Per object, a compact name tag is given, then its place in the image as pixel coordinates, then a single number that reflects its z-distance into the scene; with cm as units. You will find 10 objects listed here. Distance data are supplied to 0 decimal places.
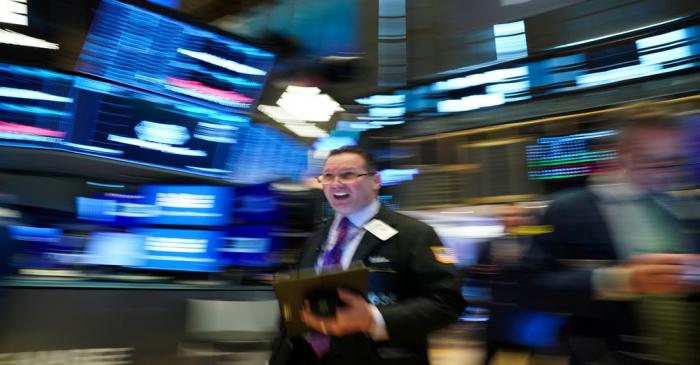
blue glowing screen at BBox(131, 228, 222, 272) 406
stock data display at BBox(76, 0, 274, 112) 357
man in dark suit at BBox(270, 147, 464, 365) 145
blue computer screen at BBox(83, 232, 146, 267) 392
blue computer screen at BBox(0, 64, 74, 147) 344
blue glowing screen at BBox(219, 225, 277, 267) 434
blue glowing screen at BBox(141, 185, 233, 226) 416
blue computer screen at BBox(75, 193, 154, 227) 423
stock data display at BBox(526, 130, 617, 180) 592
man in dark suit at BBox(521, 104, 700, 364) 102
